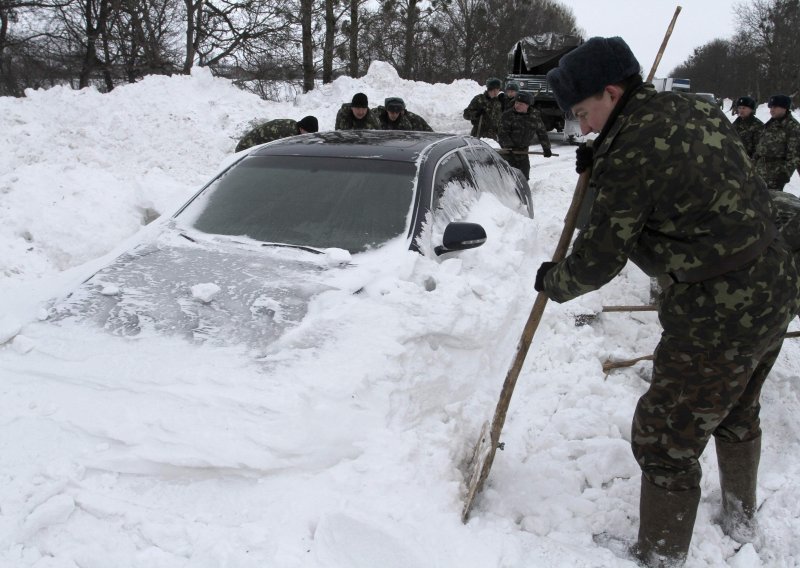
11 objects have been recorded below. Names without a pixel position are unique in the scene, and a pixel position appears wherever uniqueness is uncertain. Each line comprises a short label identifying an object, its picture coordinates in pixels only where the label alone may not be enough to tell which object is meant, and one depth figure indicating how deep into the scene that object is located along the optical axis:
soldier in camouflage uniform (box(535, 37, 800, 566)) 1.92
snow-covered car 2.78
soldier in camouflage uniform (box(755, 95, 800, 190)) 7.29
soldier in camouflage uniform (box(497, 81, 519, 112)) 9.96
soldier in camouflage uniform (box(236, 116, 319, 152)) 7.28
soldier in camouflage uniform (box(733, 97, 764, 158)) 8.08
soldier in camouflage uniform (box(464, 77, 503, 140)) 10.68
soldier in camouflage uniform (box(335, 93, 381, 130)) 7.26
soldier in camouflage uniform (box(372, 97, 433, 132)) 7.56
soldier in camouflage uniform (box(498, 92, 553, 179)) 8.91
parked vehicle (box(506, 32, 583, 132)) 16.27
